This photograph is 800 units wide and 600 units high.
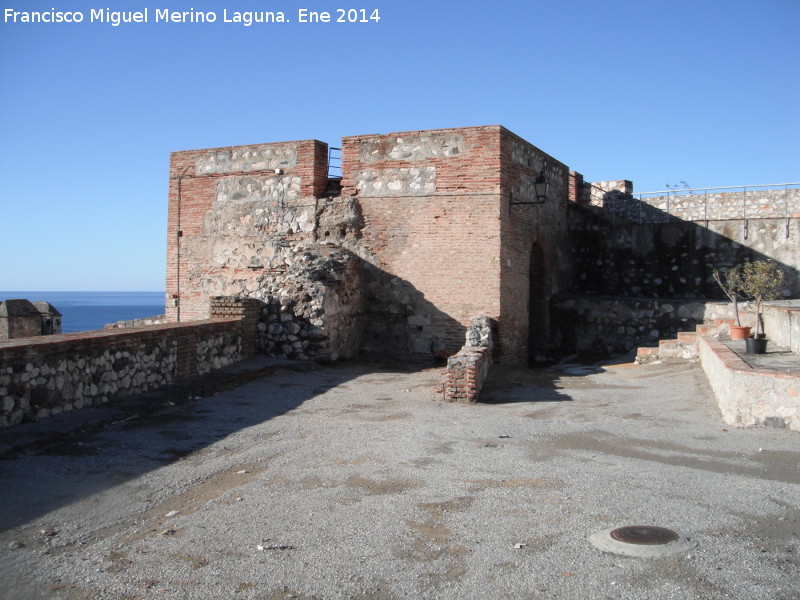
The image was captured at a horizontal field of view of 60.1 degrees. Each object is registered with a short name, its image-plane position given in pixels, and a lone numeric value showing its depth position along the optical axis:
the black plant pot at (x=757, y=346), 10.05
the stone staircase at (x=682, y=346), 13.00
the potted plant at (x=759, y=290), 10.10
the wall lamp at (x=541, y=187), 14.29
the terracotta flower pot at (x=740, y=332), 11.52
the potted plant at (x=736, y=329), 11.52
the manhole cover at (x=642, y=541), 4.08
